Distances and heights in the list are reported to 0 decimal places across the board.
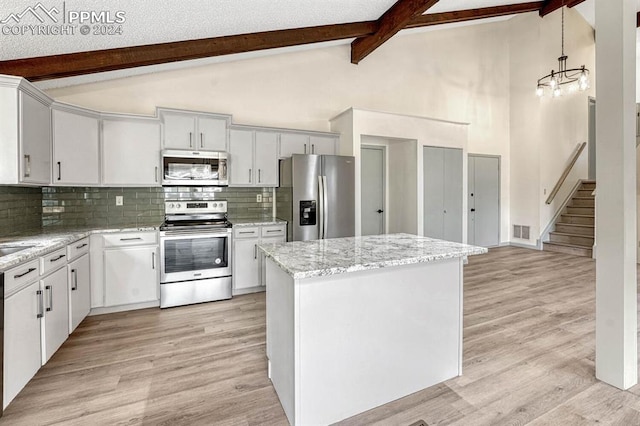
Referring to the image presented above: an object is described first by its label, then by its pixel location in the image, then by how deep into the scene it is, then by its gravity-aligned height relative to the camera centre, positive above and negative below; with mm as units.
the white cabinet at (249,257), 4016 -654
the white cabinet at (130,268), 3377 -677
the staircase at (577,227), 6315 -439
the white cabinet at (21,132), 2438 +633
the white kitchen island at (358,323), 1710 -713
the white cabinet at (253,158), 4250 +702
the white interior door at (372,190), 5727 +316
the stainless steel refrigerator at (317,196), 4172 +157
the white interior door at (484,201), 6965 +128
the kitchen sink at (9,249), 2313 -312
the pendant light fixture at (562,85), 5316 +2272
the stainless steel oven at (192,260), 3596 -627
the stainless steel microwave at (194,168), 3799 +499
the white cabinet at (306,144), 4574 +972
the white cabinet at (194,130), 3859 +993
